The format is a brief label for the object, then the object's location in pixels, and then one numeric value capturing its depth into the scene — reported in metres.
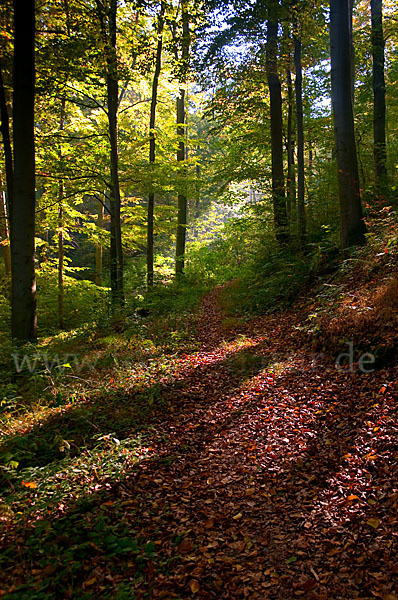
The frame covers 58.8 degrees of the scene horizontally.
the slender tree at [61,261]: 14.26
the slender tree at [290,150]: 13.21
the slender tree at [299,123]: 10.34
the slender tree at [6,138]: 9.24
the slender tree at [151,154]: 13.17
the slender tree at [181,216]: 18.50
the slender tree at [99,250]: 19.81
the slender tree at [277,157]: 12.69
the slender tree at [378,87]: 11.93
